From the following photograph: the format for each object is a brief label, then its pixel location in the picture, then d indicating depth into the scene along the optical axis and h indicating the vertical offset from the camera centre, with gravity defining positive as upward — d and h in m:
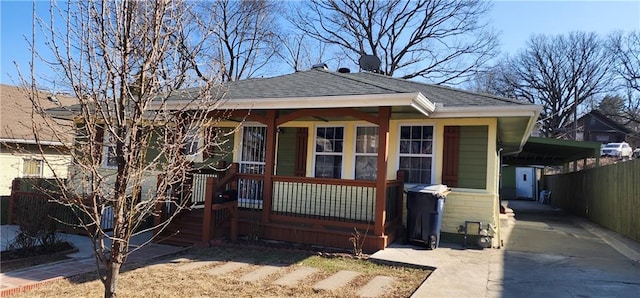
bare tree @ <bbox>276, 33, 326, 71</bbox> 27.61 +7.84
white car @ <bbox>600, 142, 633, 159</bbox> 33.45 +2.96
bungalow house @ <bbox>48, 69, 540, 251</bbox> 7.05 +0.46
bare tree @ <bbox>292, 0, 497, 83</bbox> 24.88 +8.96
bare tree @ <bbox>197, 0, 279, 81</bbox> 24.94 +8.53
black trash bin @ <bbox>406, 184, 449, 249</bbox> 7.24 -0.66
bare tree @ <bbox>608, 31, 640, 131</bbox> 30.97 +8.77
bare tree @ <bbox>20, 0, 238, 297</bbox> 2.95 +0.52
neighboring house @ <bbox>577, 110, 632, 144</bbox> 49.53 +6.78
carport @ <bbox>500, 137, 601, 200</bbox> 14.01 +1.13
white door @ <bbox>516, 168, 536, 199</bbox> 29.92 -0.04
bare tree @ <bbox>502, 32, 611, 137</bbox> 35.50 +9.75
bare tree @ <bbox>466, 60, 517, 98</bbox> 32.97 +8.43
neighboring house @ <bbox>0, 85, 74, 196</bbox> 13.72 +0.44
